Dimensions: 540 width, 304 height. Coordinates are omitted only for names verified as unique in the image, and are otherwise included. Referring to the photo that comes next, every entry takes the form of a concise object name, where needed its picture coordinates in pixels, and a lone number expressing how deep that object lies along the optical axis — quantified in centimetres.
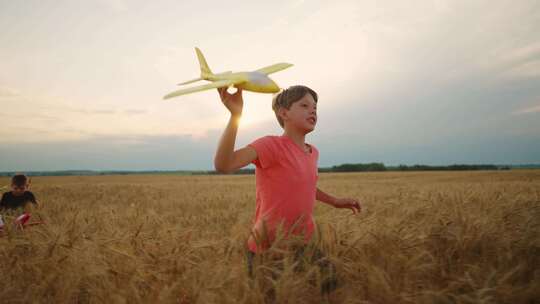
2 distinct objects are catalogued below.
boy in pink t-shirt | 171
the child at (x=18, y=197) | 519
